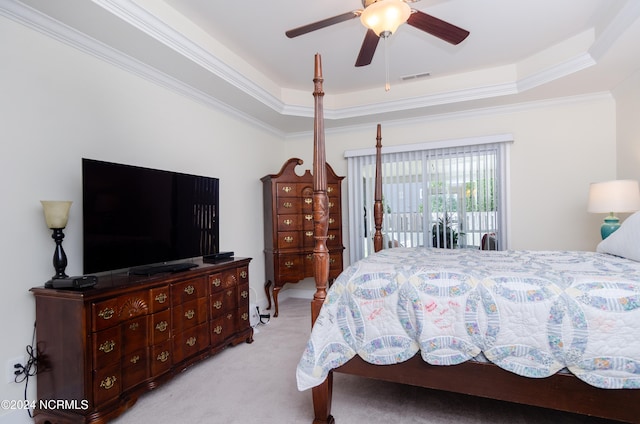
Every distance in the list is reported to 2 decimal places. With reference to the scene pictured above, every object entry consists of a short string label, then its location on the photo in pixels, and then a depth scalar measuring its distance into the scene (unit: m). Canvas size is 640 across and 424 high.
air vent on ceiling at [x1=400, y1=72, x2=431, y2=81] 3.61
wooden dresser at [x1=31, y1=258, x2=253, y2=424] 1.72
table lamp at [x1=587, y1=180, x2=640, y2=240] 2.79
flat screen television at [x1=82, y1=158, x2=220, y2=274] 1.98
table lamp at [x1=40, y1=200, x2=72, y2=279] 1.83
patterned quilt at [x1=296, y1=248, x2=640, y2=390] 1.39
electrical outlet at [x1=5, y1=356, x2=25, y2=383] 1.77
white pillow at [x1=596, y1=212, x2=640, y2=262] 1.98
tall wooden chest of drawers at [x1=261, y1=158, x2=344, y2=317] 3.95
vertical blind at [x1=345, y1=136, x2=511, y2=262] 3.93
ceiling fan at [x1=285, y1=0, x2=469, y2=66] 1.71
